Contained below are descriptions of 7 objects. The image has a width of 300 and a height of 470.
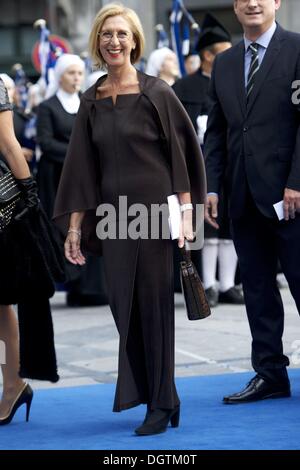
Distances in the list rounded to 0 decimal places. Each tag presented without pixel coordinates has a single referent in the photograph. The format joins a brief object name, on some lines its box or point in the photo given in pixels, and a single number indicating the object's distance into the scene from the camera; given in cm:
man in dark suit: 627
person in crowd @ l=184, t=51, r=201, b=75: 1365
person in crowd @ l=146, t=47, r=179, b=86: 1206
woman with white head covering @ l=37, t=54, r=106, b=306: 1118
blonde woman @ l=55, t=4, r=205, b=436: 582
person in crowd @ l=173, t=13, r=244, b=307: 1079
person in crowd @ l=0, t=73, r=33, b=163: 1206
